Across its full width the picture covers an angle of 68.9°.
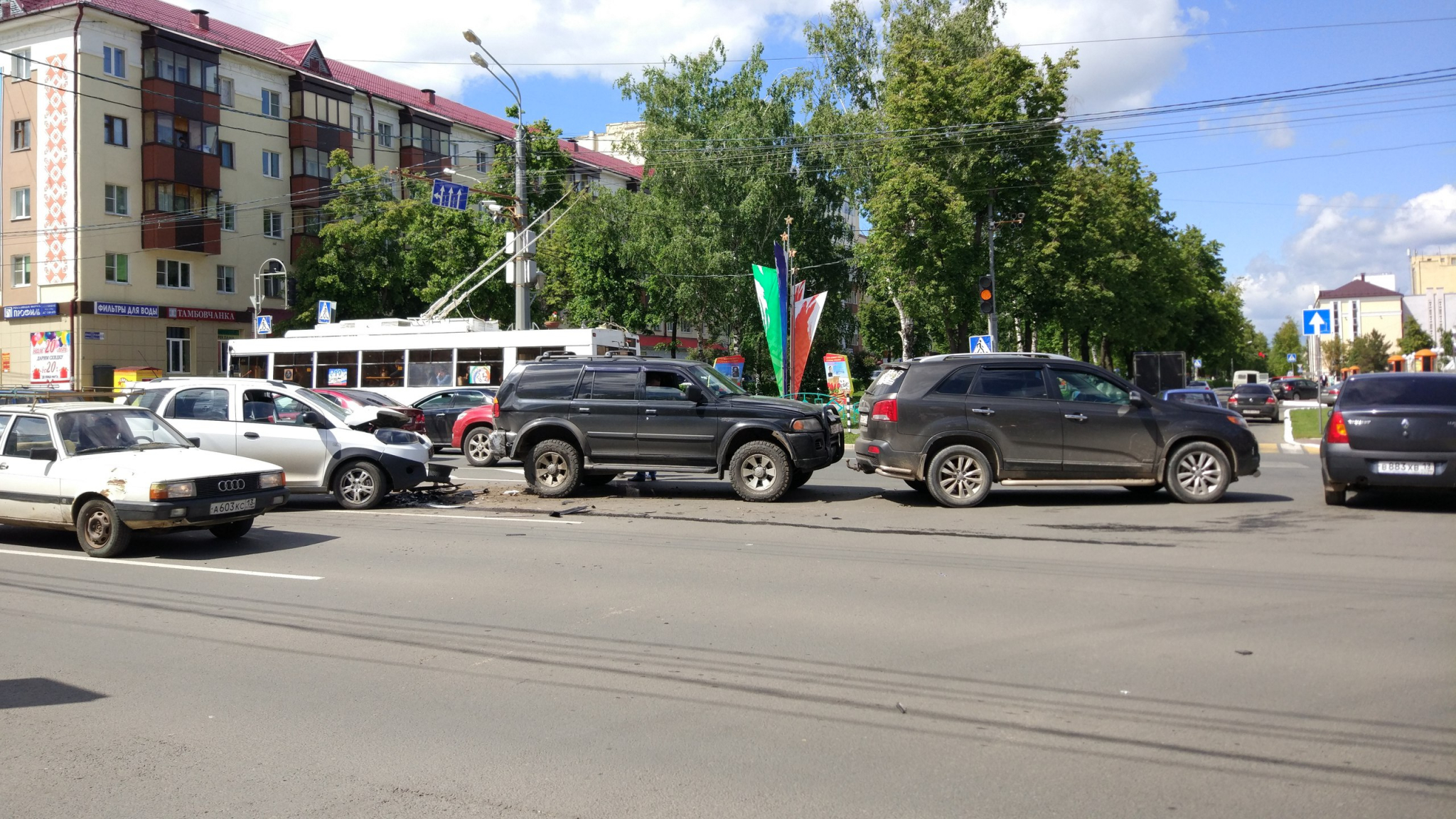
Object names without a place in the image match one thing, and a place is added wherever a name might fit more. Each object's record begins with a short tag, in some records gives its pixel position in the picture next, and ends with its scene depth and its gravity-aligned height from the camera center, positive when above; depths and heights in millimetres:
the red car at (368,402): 15711 +595
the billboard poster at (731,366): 31422 +2067
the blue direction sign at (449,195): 30344 +7097
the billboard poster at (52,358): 36906 +2953
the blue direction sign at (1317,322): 26625 +2581
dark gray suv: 12844 -62
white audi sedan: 9953 -383
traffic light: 27172 +3441
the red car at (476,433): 20344 +60
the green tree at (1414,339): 113500 +9157
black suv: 13781 +90
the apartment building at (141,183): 41688 +10970
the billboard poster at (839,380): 29938 +1485
